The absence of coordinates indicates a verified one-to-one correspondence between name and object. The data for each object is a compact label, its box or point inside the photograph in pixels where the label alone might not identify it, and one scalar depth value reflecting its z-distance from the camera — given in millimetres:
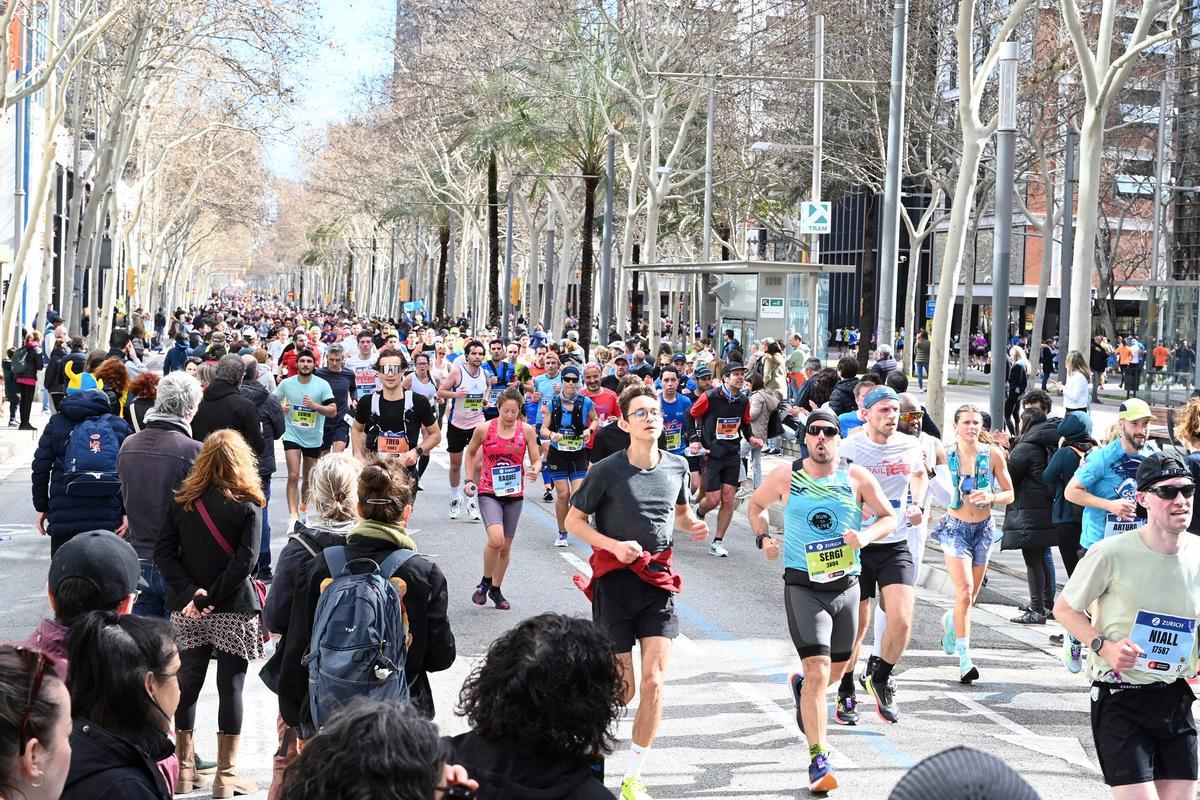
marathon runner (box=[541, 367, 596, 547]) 13727
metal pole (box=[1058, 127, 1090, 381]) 30906
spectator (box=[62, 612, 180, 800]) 3799
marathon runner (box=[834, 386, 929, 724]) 8195
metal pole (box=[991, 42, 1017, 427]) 15750
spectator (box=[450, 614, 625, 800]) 3539
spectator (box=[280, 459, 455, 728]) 5359
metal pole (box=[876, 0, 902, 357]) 20969
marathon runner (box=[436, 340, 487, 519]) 16484
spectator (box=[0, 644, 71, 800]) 2959
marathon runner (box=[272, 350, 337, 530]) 14438
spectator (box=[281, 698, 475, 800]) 2893
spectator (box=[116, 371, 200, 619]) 7609
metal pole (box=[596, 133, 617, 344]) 37219
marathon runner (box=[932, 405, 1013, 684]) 9367
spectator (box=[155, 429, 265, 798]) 6762
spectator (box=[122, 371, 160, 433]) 10656
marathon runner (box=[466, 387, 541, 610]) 11289
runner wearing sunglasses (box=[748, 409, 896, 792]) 7102
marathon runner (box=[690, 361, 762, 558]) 14477
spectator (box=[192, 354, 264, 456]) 11555
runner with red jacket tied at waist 6934
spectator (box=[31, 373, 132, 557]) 8789
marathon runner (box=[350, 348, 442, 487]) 14031
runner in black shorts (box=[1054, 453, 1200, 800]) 5430
